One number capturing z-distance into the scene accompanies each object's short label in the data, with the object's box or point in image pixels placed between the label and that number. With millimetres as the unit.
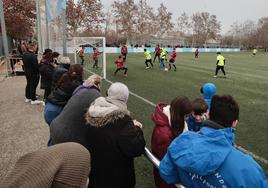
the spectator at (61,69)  6301
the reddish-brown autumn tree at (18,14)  33812
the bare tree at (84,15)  45062
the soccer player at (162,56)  23412
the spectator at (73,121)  3410
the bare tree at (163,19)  91206
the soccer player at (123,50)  25667
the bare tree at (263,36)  98938
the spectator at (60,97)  4648
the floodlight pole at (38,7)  18661
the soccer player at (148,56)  22797
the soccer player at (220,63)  18553
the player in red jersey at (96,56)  18805
